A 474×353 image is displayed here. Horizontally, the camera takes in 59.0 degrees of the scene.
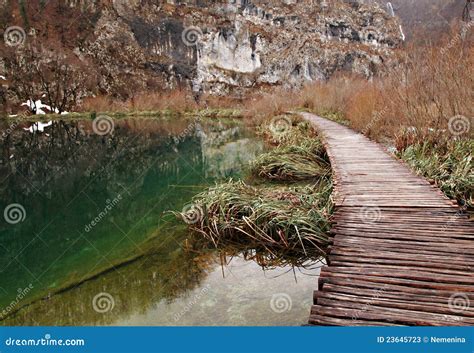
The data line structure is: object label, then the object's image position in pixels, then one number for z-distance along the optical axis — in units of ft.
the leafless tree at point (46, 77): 128.16
